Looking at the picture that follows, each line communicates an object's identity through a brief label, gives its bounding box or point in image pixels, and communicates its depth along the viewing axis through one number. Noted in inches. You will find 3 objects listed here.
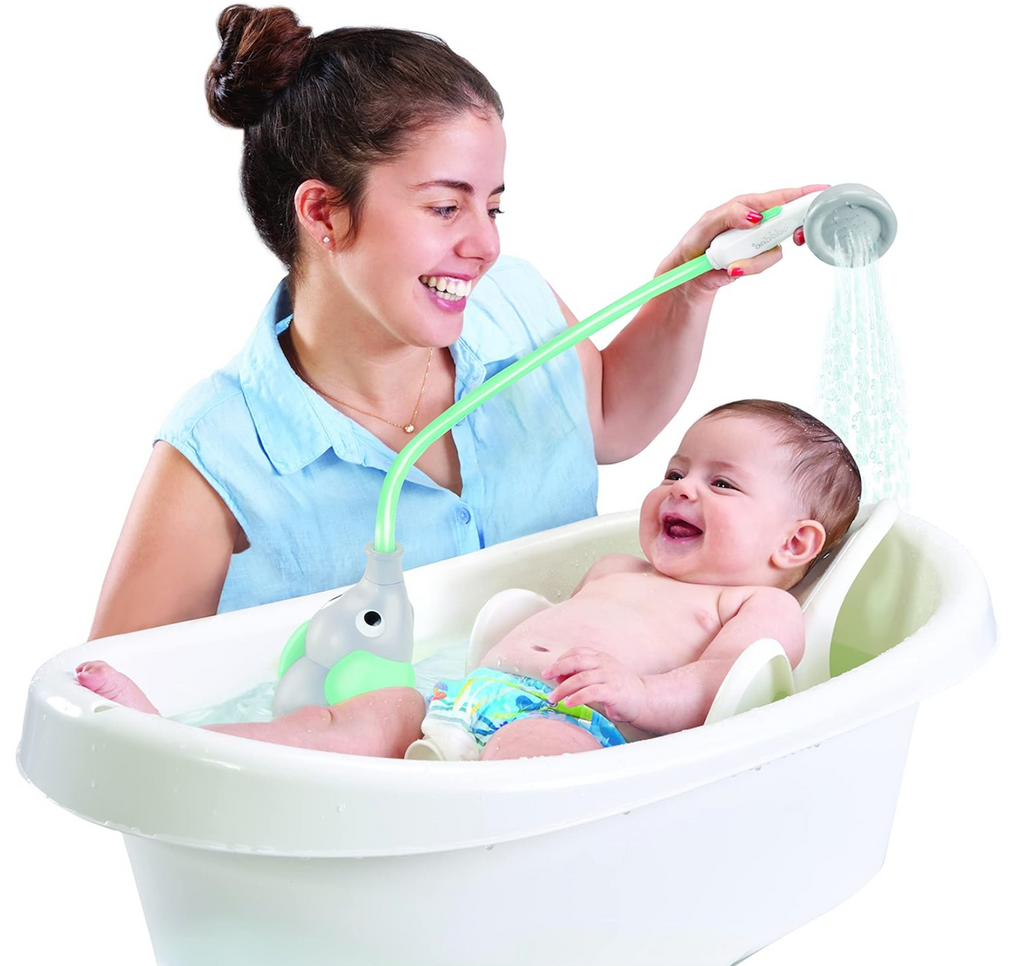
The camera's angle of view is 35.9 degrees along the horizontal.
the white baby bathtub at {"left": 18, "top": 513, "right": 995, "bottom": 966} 64.8
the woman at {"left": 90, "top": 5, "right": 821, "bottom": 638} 90.4
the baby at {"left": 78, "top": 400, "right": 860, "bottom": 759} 76.1
